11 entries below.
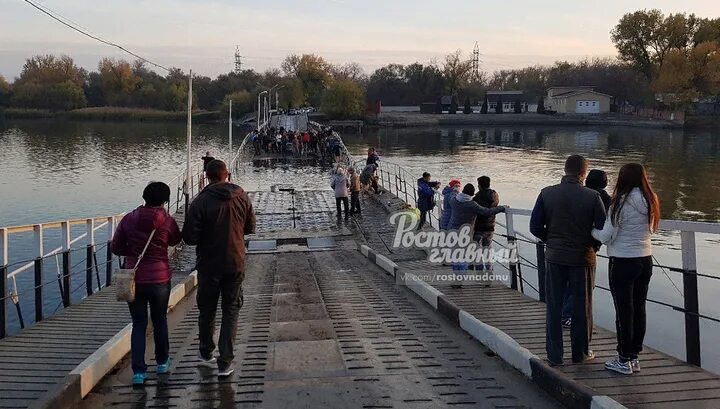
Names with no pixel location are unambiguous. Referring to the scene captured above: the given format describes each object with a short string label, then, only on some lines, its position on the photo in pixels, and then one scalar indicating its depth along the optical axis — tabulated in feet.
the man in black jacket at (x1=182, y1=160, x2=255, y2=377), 16.11
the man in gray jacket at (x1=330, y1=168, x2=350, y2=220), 56.37
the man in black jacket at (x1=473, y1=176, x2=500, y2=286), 28.78
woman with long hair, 15.69
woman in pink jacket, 16.05
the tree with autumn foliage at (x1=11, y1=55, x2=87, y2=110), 362.74
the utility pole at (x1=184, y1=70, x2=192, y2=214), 53.21
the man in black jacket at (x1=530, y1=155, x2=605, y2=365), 16.39
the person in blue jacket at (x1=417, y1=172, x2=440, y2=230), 48.65
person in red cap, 33.37
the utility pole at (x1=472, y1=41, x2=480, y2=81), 428.56
